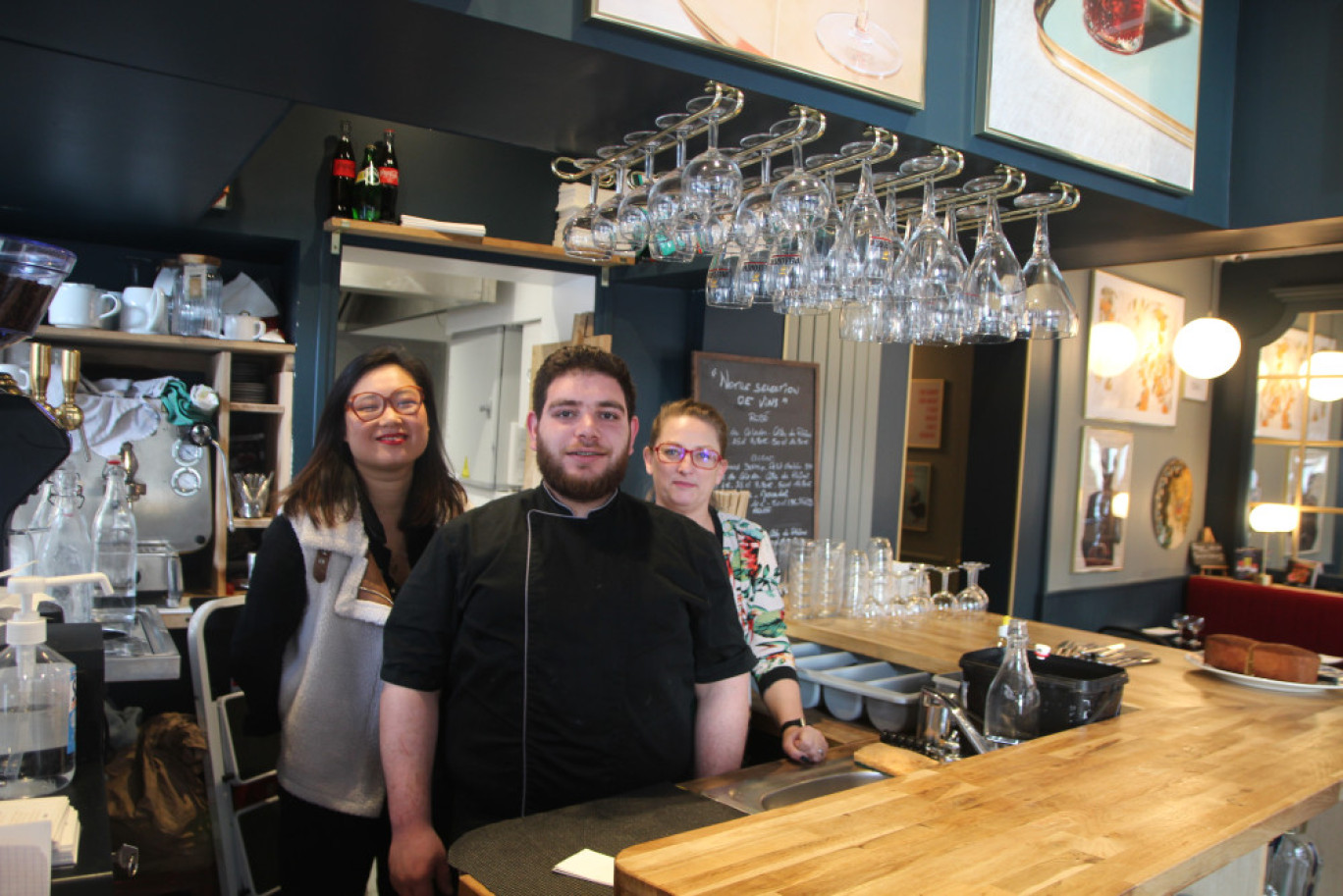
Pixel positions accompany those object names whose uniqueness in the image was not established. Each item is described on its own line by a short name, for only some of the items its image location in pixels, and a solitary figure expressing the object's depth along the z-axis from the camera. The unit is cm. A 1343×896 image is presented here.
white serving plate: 256
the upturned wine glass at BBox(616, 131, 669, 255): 210
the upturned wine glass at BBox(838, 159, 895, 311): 211
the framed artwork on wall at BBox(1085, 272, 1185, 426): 607
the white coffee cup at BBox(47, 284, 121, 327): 339
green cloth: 370
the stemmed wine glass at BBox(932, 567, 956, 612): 369
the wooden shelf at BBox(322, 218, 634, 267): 369
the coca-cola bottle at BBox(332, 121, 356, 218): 379
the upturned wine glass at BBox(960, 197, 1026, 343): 230
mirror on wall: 664
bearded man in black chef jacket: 171
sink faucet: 197
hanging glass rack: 187
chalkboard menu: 435
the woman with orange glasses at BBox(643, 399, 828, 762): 241
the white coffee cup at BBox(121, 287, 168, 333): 353
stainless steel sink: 172
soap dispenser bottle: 122
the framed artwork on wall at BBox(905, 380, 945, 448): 638
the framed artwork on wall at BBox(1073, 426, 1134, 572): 611
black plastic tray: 207
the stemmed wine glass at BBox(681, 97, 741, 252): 188
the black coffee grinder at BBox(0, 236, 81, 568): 119
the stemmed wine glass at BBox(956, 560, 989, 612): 360
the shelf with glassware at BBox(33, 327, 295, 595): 366
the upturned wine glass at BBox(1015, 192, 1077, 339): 235
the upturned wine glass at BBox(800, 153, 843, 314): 209
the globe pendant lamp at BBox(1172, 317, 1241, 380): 558
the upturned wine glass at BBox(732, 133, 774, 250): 200
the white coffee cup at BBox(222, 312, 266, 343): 372
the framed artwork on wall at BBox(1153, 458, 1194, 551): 671
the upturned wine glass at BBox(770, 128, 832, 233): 195
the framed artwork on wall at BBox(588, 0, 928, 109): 176
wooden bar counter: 123
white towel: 360
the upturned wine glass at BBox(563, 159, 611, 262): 220
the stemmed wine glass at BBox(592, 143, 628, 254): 216
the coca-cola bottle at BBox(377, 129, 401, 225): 380
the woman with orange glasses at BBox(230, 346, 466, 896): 201
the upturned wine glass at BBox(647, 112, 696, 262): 193
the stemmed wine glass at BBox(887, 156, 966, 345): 220
